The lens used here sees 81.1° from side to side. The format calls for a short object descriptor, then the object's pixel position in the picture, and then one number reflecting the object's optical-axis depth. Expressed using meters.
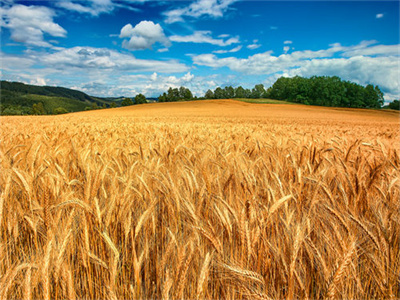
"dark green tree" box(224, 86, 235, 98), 103.38
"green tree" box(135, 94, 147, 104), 97.44
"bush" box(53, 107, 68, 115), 86.95
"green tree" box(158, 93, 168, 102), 92.62
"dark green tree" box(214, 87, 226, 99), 102.56
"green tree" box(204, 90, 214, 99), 103.81
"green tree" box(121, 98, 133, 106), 93.49
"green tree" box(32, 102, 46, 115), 89.08
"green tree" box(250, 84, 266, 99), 108.38
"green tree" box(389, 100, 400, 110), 65.01
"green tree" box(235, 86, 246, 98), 104.35
